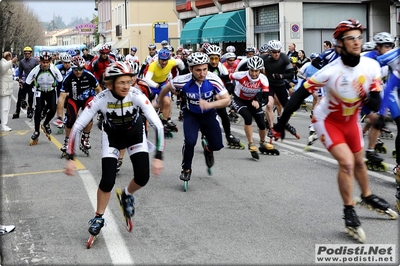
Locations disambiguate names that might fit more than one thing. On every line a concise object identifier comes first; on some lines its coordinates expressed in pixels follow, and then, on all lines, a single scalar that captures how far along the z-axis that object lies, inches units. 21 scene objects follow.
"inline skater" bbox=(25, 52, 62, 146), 608.1
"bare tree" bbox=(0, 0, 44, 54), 2122.9
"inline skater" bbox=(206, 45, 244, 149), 517.3
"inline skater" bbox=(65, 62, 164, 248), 265.1
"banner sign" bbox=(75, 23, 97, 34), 3476.9
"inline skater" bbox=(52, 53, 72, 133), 565.3
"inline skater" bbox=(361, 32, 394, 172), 393.1
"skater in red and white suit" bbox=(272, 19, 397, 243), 255.9
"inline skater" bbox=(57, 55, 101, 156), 505.2
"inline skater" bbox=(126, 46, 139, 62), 1255.5
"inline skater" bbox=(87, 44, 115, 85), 612.4
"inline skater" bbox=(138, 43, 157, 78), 657.8
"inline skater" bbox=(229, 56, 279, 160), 483.5
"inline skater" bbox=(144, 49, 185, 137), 577.3
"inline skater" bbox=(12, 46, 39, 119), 833.2
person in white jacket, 699.4
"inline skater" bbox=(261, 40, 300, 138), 573.9
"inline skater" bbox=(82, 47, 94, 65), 958.4
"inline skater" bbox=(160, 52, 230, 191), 366.0
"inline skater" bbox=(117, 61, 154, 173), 456.1
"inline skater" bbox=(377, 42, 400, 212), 353.1
